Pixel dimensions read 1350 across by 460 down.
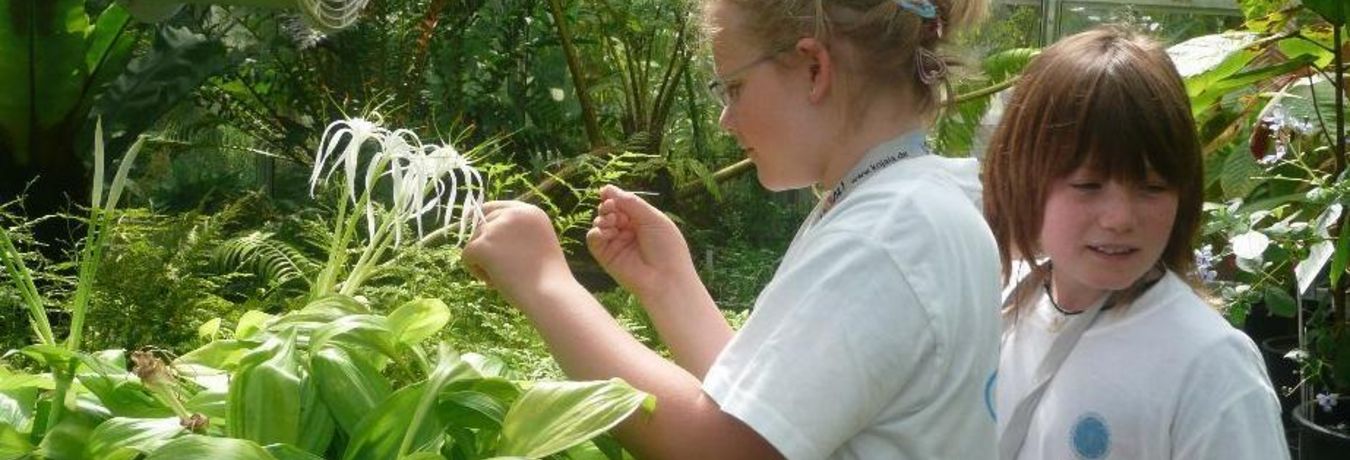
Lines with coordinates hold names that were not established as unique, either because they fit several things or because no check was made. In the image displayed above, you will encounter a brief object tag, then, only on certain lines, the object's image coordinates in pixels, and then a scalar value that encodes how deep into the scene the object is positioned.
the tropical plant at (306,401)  1.11
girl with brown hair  1.55
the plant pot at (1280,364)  4.26
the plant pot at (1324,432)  3.30
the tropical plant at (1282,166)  3.09
